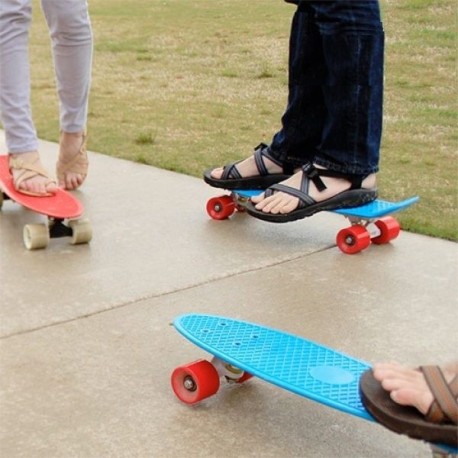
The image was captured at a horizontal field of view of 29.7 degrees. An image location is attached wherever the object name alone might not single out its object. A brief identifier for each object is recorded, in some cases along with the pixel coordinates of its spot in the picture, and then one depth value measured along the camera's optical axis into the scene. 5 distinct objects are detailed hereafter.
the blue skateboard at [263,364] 1.77
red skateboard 3.01
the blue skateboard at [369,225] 2.95
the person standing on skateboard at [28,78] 3.12
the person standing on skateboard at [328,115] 2.79
